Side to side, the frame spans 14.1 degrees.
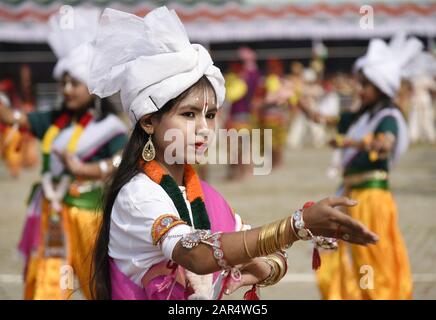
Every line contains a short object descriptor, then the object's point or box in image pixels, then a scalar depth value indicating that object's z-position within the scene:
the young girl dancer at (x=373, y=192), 11.91
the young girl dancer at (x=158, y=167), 5.79
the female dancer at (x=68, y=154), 11.36
